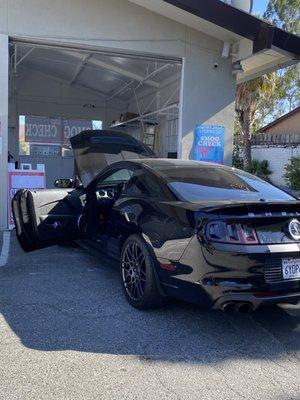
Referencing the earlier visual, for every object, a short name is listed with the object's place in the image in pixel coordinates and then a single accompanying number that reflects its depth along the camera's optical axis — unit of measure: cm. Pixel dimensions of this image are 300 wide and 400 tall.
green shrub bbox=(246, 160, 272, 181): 2543
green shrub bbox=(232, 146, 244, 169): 2711
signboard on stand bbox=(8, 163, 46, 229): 904
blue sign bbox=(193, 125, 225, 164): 1010
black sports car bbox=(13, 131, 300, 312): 393
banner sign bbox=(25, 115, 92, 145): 1694
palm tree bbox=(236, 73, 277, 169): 1947
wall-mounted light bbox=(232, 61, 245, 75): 1002
